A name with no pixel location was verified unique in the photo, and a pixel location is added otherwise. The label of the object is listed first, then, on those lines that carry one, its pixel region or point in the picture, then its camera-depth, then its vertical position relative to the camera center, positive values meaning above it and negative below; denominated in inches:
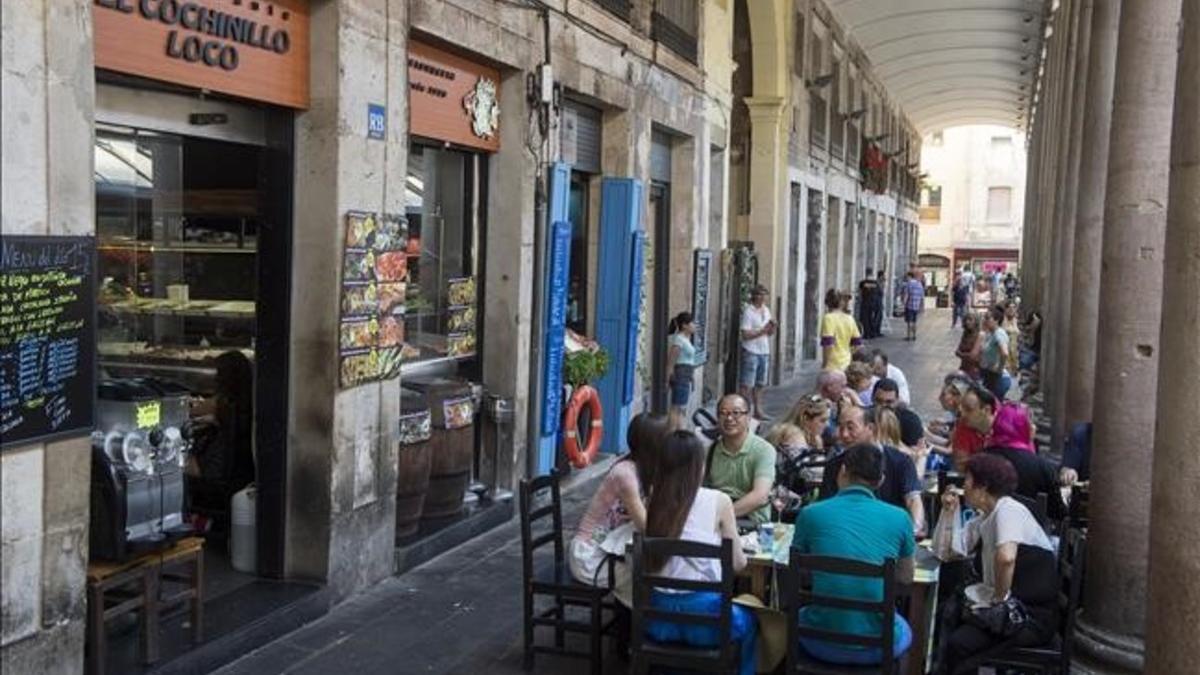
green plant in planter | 386.9 -37.0
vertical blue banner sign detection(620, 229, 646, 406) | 438.3 -18.4
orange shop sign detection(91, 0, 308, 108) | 203.9 +38.0
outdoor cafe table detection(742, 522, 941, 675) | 194.9 -55.3
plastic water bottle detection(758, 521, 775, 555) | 212.8 -51.8
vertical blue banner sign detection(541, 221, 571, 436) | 362.6 -21.3
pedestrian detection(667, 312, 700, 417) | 486.6 -40.9
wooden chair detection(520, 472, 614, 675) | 212.8 -62.6
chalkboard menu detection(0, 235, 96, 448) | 169.0 -14.5
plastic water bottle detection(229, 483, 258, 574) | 260.2 -63.2
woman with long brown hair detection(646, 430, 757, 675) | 186.1 -44.0
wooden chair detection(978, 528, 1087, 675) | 191.7 -63.0
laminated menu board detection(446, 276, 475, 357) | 338.0 -18.7
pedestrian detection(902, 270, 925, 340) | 1135.0 -33.8
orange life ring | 385.7 -57.4
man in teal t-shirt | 177.0 -42.5
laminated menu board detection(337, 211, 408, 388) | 255.8 -10.8
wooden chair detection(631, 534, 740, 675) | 179.8 -55.7
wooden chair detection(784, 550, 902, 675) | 170.6 -50.7
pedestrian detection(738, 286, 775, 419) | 577.0 -38.3
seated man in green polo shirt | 240.2 -41.7
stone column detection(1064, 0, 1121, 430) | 372.5 +17.8
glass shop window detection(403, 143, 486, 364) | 325.1 -0.1
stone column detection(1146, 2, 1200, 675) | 141.8 -19.0
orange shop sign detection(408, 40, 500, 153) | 302.2 +41.9
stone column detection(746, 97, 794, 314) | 699.4 +49.6
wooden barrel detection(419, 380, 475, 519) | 303.1 -50.7
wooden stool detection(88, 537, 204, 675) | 192.1 -61.4
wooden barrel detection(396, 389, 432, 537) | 287.6 -52.1
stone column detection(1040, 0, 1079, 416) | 562.1 +48.9
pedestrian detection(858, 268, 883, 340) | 1103.0 -34.7
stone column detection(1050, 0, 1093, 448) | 477.7 +28.2
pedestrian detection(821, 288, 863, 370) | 503.8 -32.4
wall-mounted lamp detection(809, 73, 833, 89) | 803.4 +125.7
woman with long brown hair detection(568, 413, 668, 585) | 207.2 -45.4
